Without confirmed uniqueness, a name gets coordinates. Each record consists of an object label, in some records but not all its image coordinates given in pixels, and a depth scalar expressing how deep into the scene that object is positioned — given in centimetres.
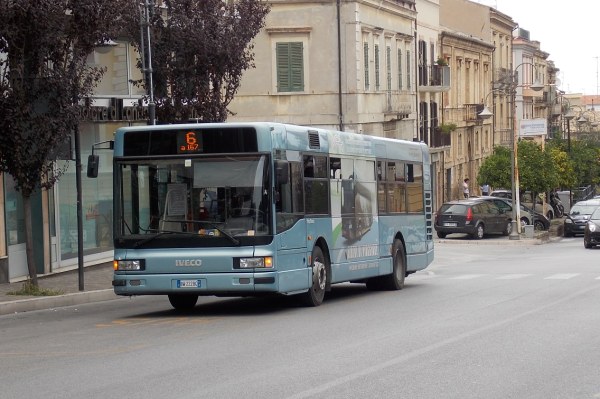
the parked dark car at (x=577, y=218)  5497
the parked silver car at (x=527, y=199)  5806
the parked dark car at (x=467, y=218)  4734
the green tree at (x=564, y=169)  6700
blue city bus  1673
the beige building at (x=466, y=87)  6769
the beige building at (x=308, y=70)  4562
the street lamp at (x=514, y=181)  4819
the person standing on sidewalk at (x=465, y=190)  5972
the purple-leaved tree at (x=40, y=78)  1978
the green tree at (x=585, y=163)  7844
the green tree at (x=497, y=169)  5856
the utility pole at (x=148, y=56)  2456
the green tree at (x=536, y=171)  5759
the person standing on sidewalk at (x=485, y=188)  6044
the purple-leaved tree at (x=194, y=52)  2672
